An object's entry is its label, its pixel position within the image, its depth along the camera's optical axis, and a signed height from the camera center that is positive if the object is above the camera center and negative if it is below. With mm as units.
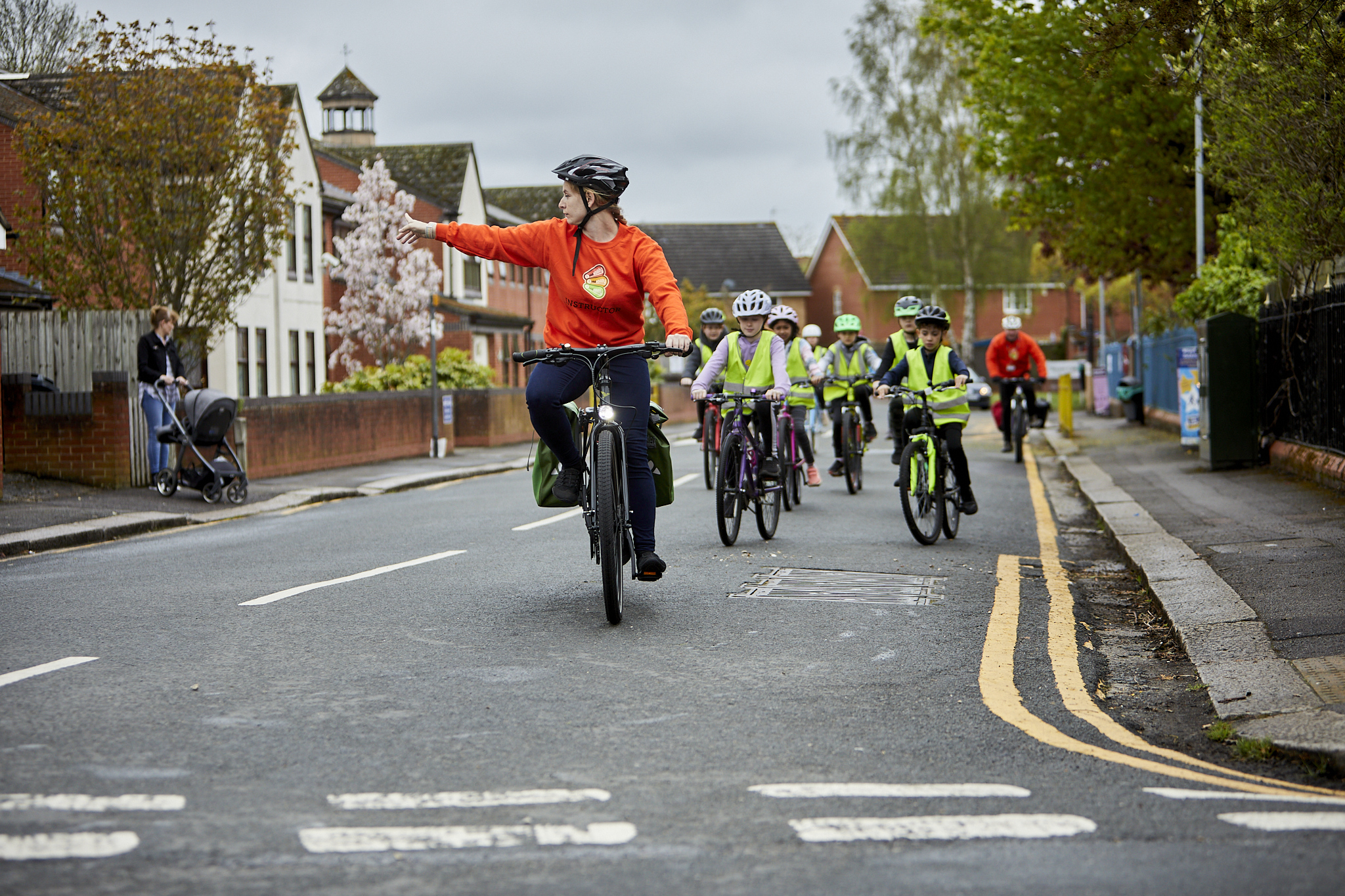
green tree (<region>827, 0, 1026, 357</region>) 56406 +9288
